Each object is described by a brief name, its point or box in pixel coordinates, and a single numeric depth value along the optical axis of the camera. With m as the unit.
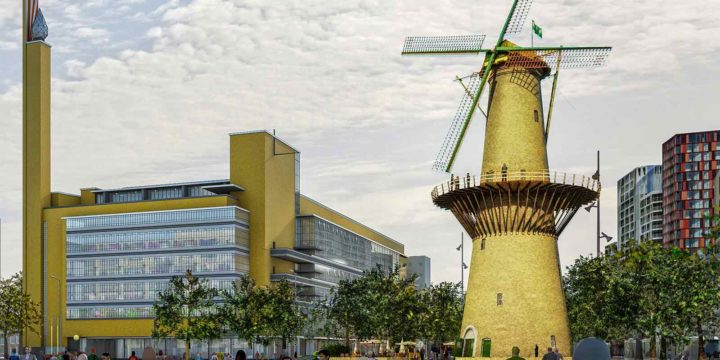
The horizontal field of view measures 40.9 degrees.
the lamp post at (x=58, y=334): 165.62
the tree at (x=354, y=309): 107.54
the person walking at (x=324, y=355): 19.08
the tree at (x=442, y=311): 111.50
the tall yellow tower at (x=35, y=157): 172.25
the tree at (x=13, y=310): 142.25
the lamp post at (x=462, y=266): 141.77
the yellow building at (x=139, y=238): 158.75
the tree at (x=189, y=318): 103.06
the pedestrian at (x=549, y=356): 30.20
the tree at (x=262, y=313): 109.25
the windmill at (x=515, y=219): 67.75
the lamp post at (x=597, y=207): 75.06
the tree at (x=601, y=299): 74.88
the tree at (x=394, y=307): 99.81
